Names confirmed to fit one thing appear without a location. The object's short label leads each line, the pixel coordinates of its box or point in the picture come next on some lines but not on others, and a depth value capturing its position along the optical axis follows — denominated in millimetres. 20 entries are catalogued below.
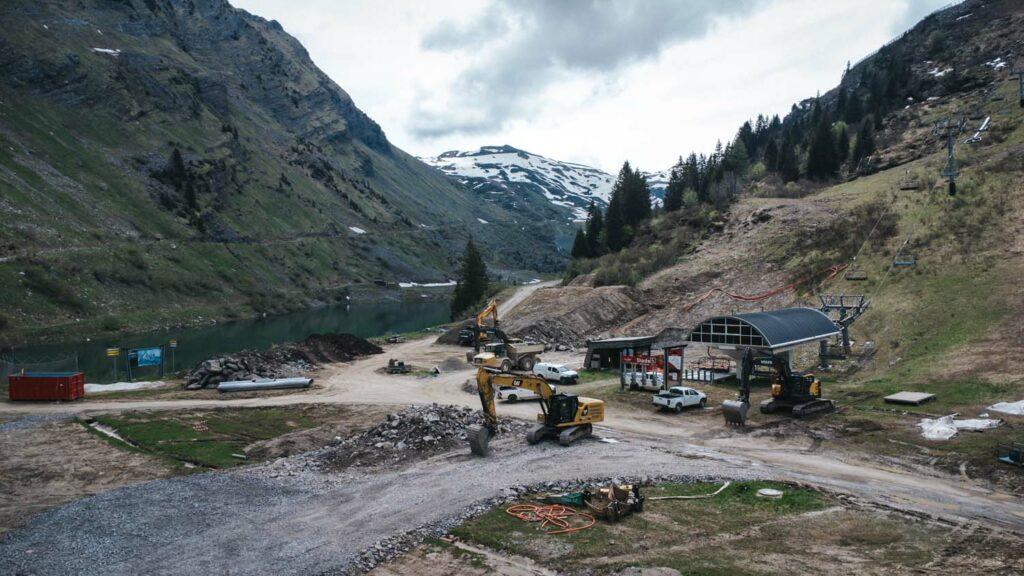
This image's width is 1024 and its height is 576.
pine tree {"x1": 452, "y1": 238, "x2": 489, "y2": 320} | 91750
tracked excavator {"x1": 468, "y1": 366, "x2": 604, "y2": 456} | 27094
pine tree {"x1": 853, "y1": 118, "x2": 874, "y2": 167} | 90875
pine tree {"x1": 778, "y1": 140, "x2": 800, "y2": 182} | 97125
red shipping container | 37531
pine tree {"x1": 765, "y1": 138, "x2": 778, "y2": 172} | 108638
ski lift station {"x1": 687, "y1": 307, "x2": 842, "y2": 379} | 37875
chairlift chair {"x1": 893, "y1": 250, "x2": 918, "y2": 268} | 47084
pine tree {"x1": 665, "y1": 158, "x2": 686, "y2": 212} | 113188
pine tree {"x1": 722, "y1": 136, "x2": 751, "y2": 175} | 122050
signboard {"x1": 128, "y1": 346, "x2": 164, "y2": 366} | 47906
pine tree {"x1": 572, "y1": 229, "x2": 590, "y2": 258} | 110938
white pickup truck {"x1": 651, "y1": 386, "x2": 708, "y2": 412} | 35188
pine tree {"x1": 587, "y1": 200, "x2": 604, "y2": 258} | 108875
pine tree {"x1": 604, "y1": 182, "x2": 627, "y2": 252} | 103688
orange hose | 18719
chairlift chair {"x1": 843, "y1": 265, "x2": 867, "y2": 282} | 49812
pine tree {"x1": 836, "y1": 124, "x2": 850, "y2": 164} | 96125
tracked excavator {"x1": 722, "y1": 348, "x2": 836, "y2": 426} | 31328
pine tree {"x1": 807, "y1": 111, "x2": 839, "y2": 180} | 93312
